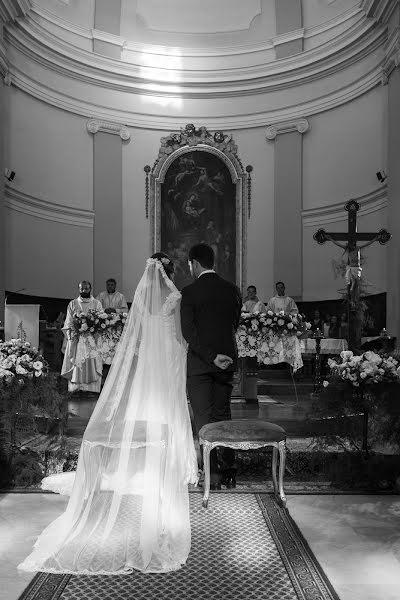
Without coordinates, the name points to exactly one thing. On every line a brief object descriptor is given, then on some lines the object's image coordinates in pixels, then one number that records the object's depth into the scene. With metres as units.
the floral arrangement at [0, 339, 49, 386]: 5.22
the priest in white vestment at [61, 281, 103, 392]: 8.08
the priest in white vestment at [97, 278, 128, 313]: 11.73
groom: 4.86
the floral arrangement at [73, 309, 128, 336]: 8.02
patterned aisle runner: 3.09
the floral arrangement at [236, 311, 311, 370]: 7.81
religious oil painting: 14.87
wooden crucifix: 8.77
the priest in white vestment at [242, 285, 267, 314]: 12.41
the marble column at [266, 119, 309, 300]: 14.77
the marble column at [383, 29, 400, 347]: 11.66
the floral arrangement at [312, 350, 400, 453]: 5.12
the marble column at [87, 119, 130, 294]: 14.81
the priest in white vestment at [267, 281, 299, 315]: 12.94
